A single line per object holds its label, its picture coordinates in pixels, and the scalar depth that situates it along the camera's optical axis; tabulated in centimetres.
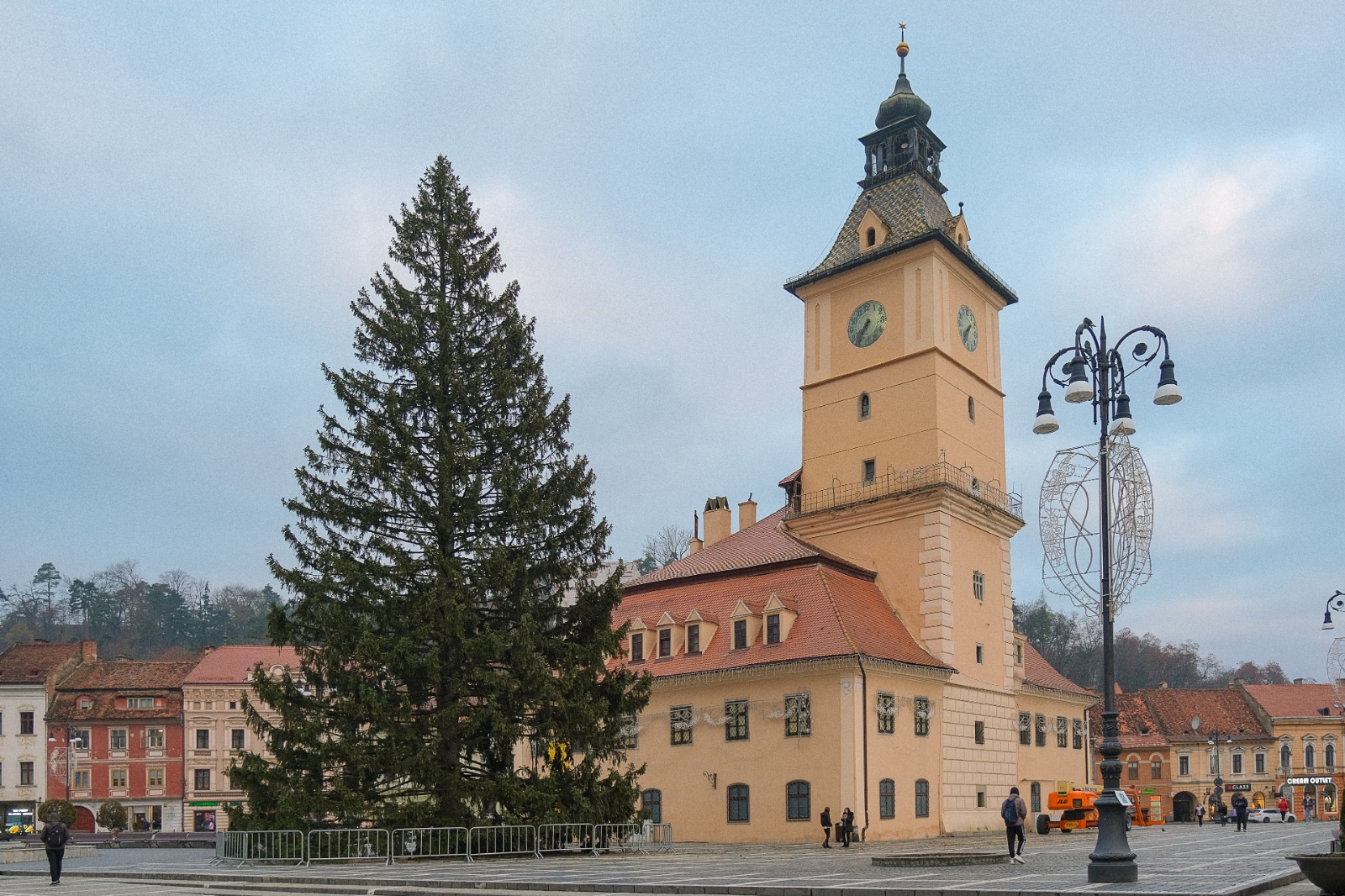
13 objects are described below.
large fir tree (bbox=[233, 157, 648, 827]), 2602
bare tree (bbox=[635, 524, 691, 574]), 9031
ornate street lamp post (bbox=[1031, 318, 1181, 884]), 1758
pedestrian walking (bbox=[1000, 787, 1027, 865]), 2444
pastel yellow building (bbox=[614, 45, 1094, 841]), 3700
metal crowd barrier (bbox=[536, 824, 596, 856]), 2659
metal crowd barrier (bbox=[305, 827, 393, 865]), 2538
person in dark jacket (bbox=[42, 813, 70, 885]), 2217
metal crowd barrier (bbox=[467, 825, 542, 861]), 2608
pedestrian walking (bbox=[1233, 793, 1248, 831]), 4456
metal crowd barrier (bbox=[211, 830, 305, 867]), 2527
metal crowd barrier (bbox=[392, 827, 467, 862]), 2555
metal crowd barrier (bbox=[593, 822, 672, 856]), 2767
